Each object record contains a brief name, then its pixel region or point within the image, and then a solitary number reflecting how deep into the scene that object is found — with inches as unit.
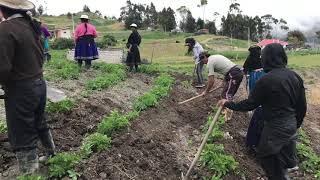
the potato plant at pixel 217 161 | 140.6
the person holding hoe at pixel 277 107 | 114.4
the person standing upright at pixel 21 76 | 105.0
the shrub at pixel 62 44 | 941.1
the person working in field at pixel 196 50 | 276.6
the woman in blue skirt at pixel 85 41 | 289.0
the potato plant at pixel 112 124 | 154.3
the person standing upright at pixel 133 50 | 318.1
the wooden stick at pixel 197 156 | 133.4
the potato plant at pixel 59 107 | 168.2
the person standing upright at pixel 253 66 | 206.8
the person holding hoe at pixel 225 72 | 195.5
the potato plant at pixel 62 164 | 115.7
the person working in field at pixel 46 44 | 315.1
